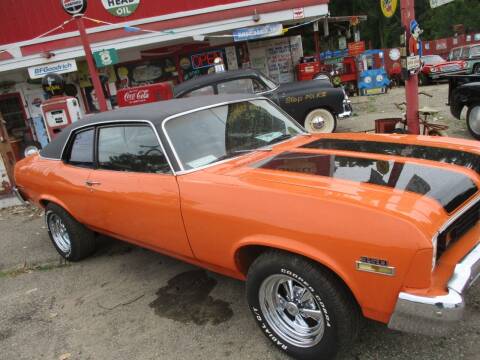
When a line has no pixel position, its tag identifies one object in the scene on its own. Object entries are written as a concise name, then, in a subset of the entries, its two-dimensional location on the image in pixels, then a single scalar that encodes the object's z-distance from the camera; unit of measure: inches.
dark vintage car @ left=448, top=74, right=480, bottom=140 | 280.1
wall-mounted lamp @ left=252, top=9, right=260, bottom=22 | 437.7
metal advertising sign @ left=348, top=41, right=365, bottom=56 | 689.0
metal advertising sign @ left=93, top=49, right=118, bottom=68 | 365.7
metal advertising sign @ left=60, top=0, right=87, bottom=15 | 245.0
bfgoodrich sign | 428.3
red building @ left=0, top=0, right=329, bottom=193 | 435.5
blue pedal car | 638.5
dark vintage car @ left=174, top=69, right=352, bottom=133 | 339.6
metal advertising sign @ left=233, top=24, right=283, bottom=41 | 437.7
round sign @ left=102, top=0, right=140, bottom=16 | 445.7
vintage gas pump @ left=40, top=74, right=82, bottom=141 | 291.4
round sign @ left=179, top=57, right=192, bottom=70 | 507.8
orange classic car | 79.7
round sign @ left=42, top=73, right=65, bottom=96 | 306.7
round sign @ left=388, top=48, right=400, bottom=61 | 712.0
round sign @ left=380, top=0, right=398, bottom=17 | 241.1
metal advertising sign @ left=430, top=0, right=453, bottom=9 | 242.7
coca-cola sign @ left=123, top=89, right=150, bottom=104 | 281.0
